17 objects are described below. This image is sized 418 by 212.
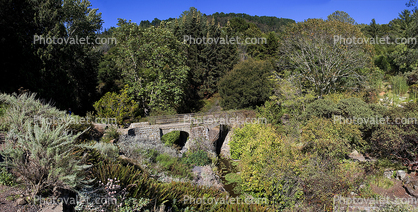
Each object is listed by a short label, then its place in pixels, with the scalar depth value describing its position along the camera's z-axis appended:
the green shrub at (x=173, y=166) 11.19
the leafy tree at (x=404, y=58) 21.01
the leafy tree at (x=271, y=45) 35.50
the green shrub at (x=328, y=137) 11.09
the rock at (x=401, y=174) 10.38
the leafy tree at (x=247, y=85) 21.44
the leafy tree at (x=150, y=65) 19.64
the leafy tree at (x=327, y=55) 18.22
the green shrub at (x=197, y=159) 13.48
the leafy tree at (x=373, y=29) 40.64
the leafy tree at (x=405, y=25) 22.48
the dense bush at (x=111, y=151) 7.90
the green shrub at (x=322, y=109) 14.16
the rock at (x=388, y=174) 10.82
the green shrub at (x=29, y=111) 6.62
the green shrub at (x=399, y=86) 18.92
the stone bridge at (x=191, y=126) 14.74
